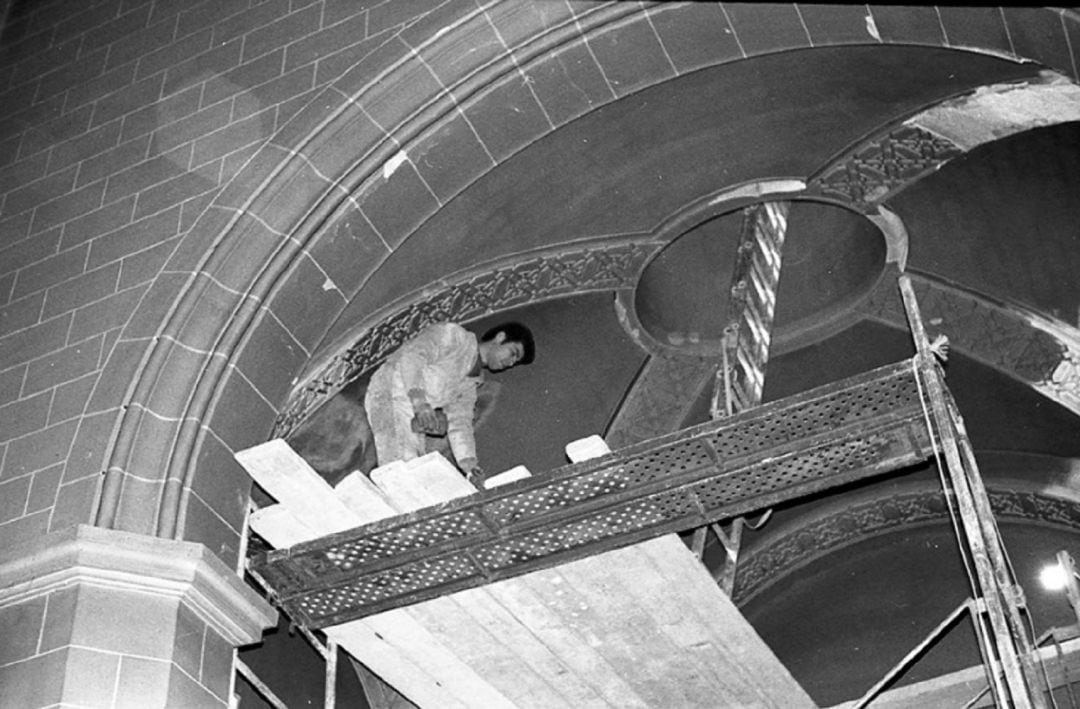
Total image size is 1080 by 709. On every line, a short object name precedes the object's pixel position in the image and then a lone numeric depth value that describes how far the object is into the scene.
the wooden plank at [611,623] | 5.89
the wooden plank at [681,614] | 5.82
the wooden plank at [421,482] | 5.70
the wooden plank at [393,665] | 6.16
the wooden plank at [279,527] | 5.89
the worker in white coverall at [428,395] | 6.88
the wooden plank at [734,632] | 5.77
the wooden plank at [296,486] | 5.66
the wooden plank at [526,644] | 6.00
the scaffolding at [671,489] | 5.55
